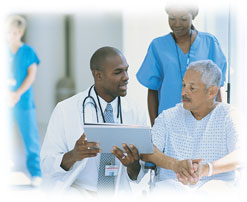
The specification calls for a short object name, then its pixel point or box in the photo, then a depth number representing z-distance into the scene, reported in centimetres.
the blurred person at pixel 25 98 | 405
